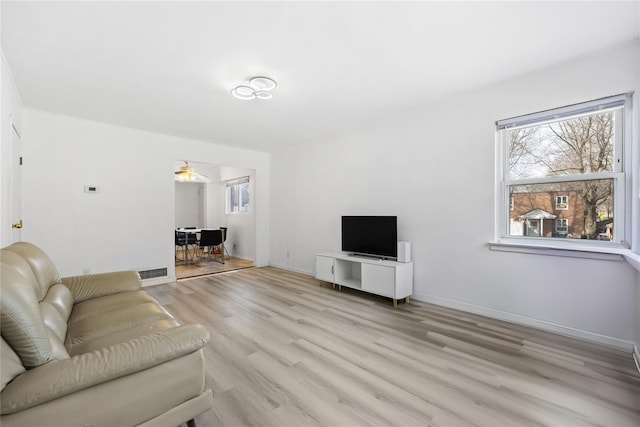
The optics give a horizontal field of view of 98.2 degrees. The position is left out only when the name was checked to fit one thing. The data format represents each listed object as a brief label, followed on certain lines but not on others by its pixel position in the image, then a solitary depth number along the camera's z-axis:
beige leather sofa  1.00
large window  2.47
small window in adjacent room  7.24
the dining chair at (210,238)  6.31
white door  2.97
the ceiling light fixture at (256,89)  2.84
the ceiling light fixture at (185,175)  6.35
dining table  6.47
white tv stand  3.50
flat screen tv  3.77
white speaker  3.62
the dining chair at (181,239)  6.49
